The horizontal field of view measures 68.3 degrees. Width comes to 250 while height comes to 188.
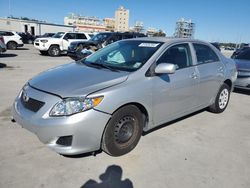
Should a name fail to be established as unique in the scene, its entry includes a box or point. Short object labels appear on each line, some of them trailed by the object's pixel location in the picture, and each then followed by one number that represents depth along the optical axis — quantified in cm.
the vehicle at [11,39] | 1543
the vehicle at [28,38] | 2479
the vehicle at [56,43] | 1296
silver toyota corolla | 219
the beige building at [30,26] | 3316
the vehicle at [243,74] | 575
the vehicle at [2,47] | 967
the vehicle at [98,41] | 1139
